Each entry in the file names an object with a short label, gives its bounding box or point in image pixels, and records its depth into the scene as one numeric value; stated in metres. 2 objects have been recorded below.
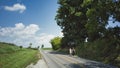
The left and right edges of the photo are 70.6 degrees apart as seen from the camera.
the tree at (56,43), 35.07
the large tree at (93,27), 11.55
